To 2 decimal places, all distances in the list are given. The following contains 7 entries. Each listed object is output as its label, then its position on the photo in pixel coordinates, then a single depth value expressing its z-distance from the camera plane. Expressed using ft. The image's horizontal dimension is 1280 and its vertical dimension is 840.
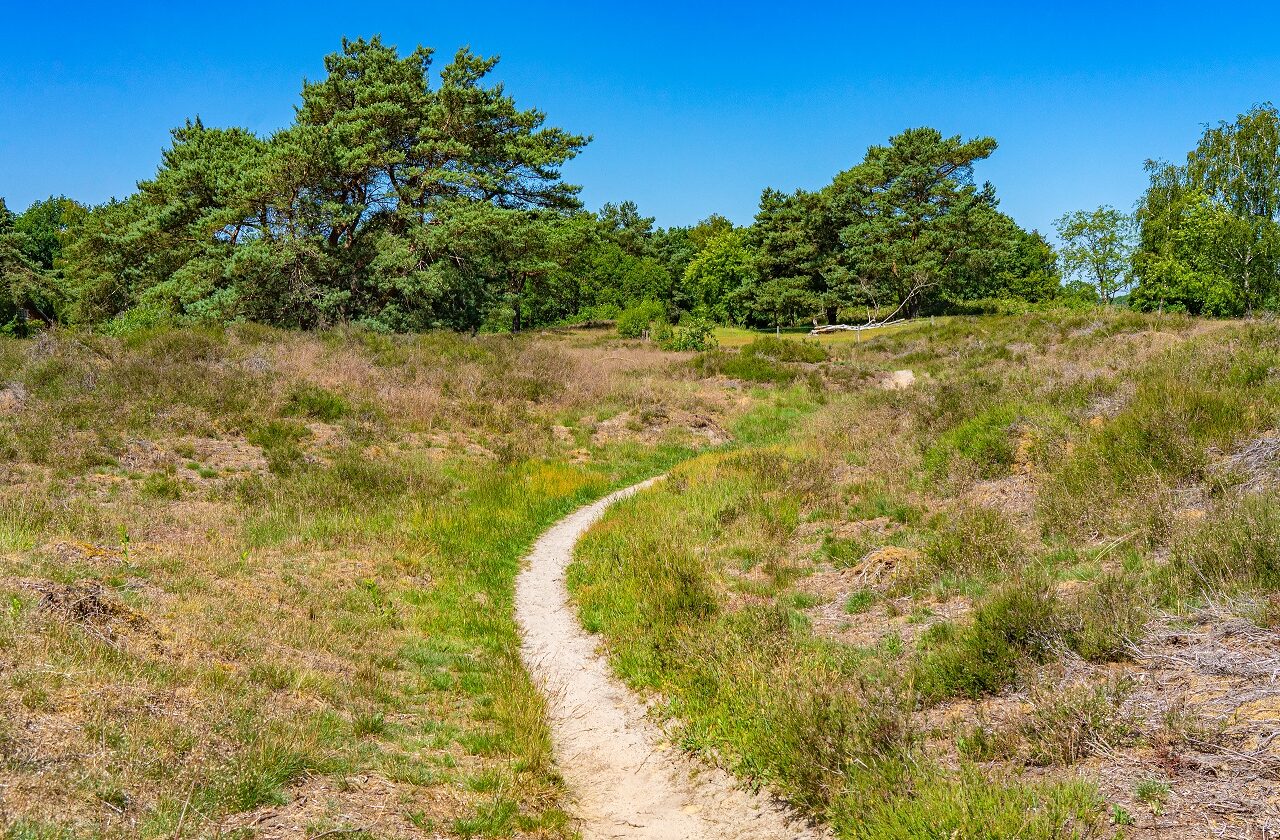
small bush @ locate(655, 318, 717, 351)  132.87
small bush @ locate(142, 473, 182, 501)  39.47
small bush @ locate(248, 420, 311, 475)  48.34
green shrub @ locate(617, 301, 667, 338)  159.43
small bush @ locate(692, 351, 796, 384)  101.35
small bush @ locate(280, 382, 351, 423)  59.52
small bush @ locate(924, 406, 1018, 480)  36.83
